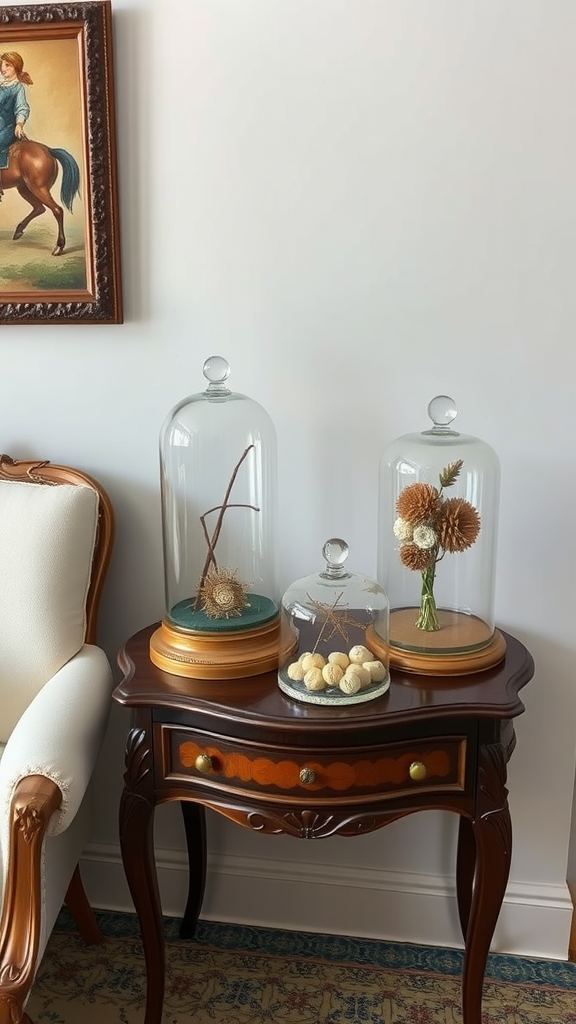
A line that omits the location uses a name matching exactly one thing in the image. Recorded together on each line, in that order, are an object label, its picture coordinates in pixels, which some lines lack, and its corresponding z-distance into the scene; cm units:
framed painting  158
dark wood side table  130
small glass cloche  134
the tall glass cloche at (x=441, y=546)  142
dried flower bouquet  142
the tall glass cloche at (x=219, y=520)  150
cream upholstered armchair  124
